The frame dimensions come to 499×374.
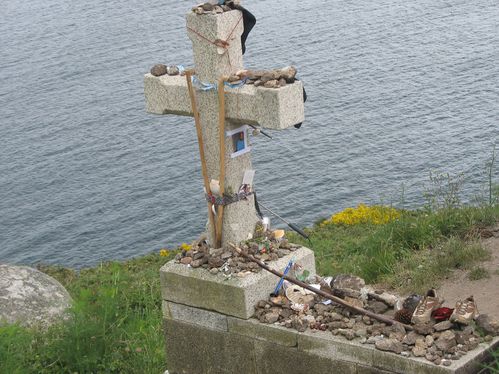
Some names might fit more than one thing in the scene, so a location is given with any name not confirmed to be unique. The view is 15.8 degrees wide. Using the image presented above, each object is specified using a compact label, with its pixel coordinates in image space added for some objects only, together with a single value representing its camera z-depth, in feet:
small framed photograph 48.99
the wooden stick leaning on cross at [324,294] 44.24
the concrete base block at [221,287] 46.69
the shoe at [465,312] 42.72
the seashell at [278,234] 50.08
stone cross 45.99
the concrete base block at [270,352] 41.14
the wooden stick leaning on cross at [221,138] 47.69
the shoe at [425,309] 43.51
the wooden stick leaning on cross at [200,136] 49.08
